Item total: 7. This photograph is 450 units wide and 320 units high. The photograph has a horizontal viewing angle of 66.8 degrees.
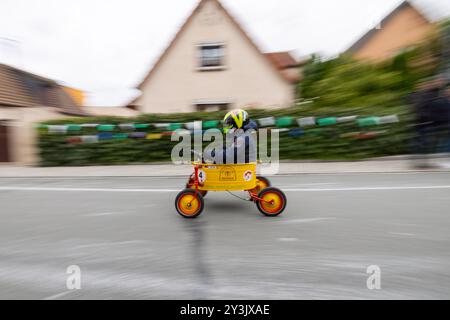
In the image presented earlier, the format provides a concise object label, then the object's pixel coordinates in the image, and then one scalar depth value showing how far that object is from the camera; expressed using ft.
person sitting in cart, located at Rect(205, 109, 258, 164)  14.51
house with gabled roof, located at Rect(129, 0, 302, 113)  53.16
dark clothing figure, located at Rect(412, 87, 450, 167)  25.46
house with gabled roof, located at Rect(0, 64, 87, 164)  42.14
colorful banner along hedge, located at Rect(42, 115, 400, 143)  31.96
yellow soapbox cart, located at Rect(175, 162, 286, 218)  14.44
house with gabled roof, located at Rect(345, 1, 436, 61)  70.59
